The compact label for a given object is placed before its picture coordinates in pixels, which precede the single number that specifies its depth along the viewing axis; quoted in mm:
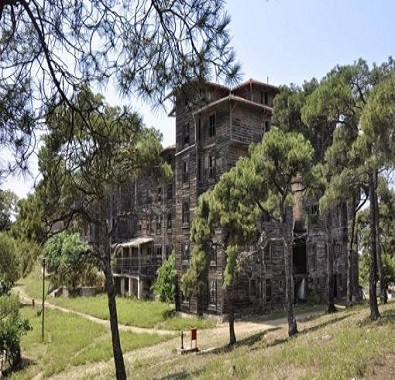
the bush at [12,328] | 20359
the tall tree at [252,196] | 17922
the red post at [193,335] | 20020
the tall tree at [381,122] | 14312
